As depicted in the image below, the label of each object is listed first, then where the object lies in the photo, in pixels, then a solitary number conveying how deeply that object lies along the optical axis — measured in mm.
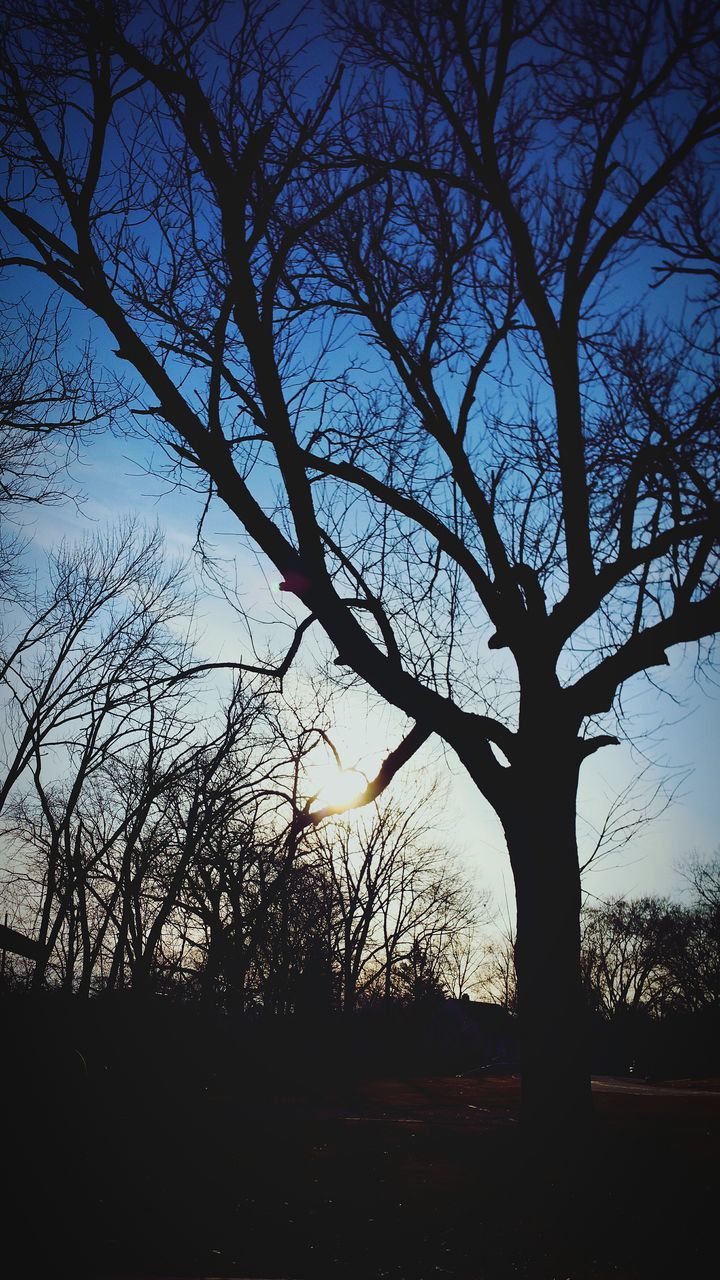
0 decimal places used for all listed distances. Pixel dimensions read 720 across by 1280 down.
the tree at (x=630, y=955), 51969
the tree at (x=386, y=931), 37375
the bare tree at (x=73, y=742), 20188
